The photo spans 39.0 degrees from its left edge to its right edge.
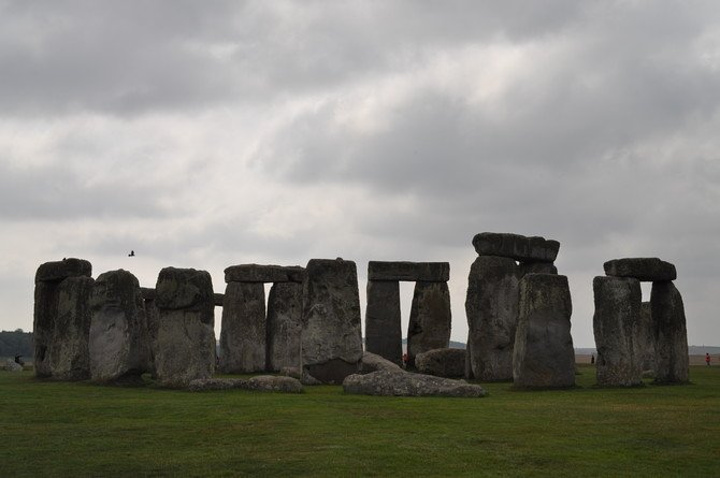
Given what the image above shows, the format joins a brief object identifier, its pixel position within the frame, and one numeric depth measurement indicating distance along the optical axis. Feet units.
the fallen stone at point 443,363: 84.38
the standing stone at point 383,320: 99.35
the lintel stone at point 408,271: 100.22
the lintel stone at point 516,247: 81.30
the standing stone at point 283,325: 100.68
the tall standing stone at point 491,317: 78.33
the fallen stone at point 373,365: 74.83
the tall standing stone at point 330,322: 70.08
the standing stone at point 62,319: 71.26
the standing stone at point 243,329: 101.30
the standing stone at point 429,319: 102.32
